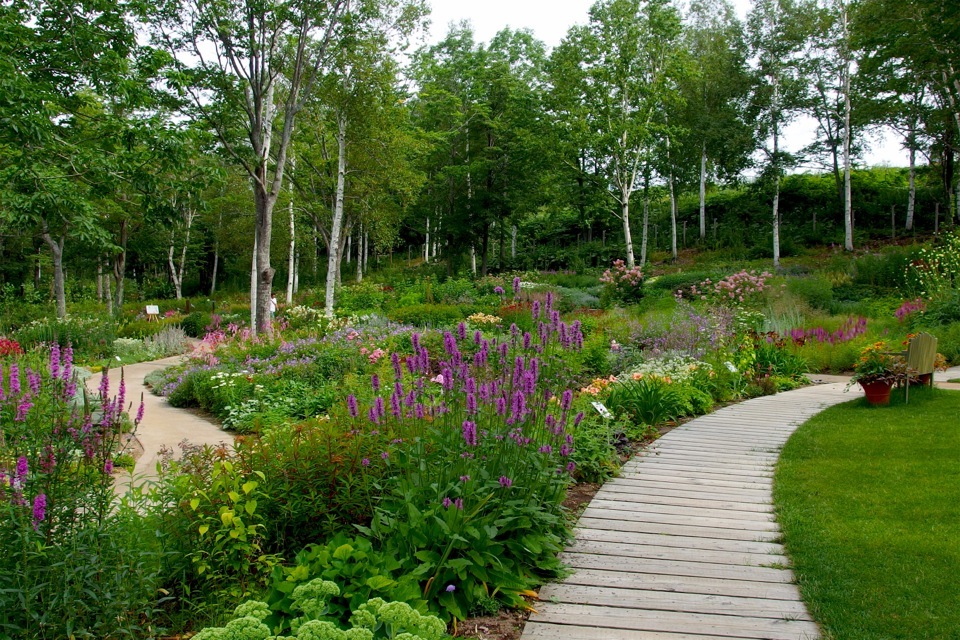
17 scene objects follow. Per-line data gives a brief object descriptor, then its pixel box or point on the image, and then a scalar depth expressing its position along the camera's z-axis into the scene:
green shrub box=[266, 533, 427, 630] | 2.51
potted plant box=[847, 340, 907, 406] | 7.65
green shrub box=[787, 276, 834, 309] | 16.50
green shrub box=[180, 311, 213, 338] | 20.69
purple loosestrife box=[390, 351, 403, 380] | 3.50
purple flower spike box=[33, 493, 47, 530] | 2.18
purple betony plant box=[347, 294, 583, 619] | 2.98
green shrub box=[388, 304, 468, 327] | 15.09
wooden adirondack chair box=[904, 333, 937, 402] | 7.58
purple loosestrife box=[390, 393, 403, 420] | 3.47
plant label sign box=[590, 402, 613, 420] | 5.57
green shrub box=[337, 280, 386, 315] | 20.83
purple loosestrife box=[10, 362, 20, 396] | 2.58
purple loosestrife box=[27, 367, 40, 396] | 2.67
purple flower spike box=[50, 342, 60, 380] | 2.63
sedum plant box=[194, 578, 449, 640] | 1.84
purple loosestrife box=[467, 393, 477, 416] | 3.17
